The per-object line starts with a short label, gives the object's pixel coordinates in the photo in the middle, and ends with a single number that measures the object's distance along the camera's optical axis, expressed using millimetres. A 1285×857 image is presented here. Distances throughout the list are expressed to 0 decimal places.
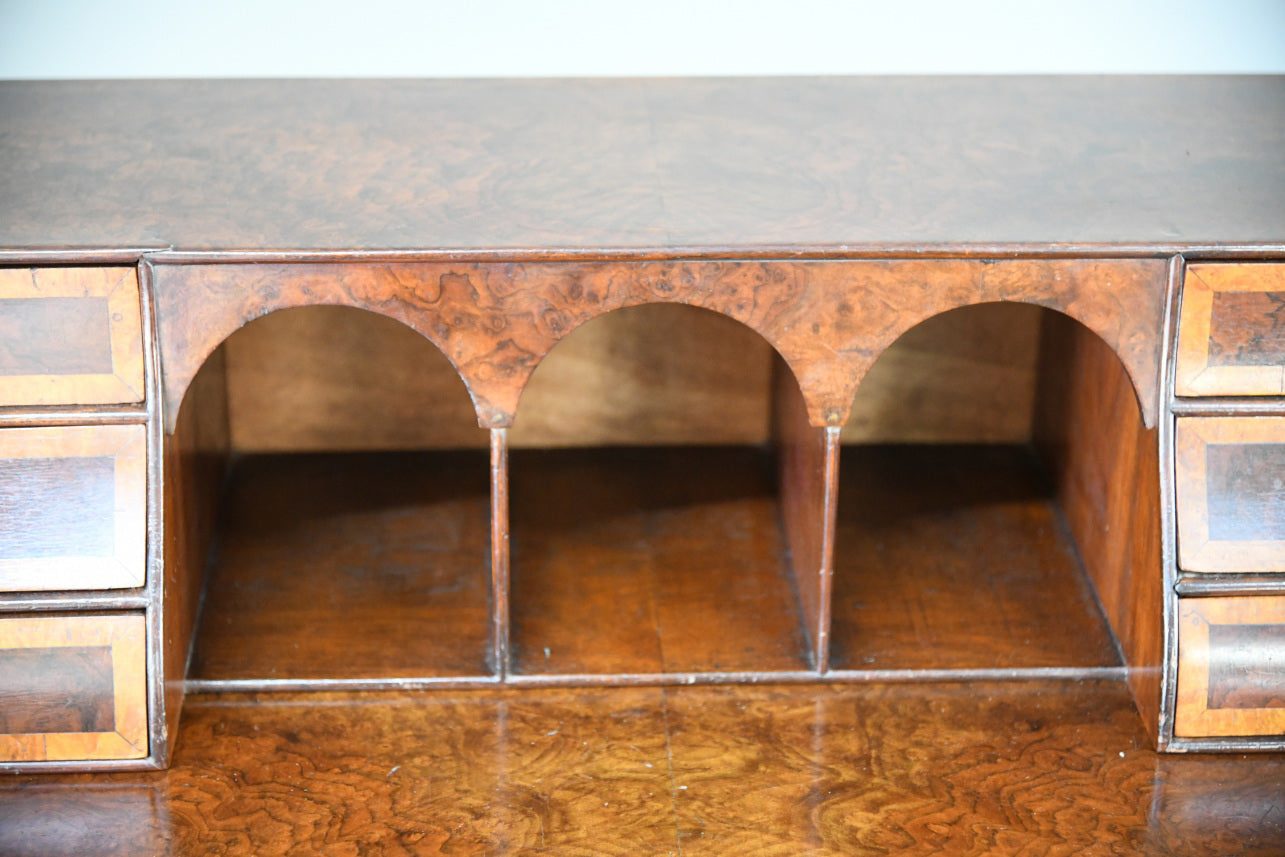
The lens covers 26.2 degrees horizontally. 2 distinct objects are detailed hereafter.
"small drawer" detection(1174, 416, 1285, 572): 925
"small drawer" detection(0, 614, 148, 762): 912
